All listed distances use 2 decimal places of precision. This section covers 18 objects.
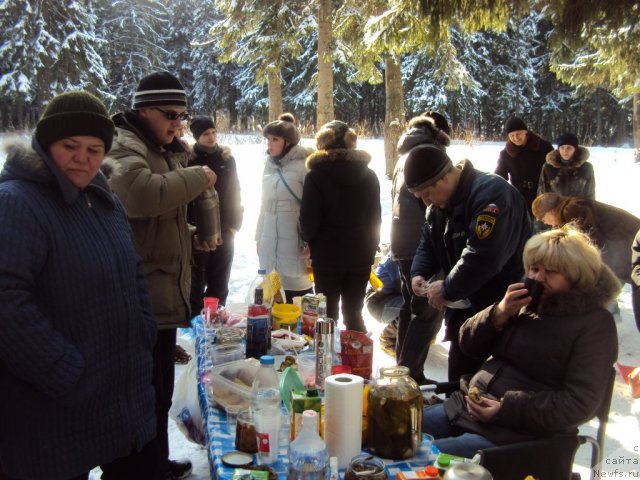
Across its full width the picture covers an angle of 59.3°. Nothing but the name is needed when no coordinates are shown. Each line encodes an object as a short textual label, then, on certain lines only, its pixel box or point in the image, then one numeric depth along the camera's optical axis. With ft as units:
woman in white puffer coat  15.12
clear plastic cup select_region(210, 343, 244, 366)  8.84
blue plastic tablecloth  5.99
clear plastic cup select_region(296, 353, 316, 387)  8.02
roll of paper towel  5.84
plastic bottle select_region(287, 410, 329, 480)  5.38
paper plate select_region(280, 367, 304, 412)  6.93
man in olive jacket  8.55
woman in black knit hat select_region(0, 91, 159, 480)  5.62
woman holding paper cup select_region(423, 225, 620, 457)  7.34
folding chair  6.81
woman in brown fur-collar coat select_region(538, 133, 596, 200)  19.93
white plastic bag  9.87
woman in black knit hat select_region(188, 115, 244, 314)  16.34
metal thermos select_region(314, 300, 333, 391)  7.63
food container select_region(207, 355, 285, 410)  7.34
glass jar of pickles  6.15
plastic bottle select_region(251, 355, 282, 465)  6.15
